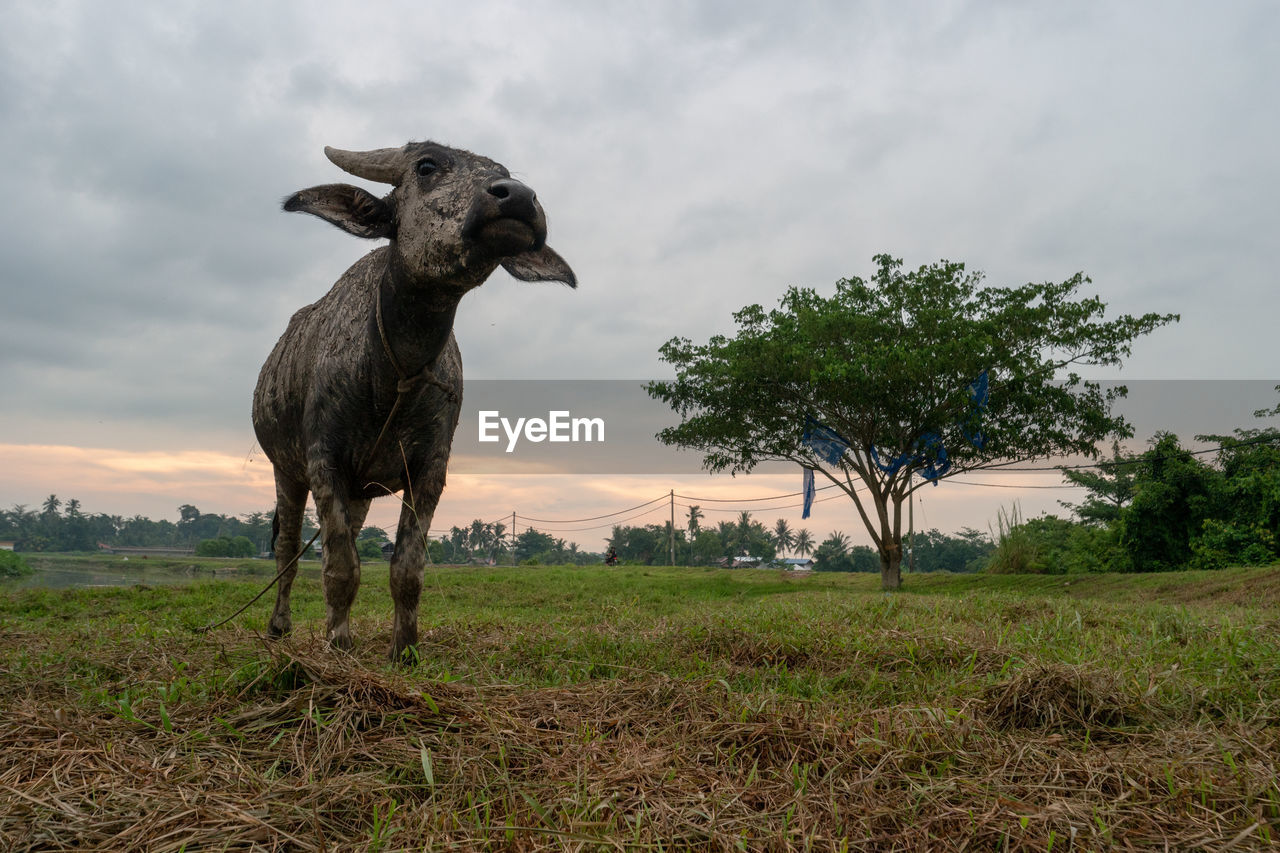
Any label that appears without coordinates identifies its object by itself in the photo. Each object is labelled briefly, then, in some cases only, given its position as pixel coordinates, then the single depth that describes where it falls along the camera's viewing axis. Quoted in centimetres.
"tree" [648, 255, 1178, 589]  1636
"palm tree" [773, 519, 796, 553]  10438
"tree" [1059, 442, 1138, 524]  3656
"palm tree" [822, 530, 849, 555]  9469
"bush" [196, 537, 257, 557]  5016
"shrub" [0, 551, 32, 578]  1994
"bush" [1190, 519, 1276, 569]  1838
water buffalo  326
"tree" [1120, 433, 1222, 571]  2055
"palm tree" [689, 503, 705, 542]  7575
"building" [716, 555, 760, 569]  7263
